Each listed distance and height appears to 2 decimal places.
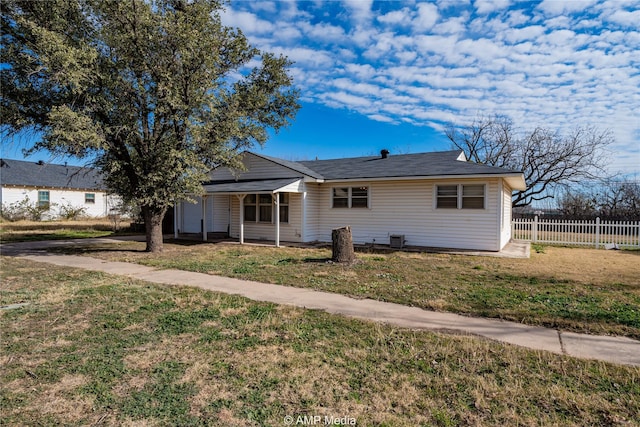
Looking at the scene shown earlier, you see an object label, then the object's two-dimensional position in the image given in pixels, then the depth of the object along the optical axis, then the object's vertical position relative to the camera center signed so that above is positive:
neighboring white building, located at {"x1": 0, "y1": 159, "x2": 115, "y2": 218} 27.98 +2.03
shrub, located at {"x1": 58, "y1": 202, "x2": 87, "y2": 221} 30.09 -0.02
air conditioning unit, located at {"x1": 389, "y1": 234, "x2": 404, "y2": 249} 12.91 -1.08
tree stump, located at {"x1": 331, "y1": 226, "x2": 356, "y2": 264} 9.22 -0.91
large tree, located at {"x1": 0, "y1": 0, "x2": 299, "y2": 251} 9.25 +3.62
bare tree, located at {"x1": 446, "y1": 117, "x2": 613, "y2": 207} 23.39 +4.02
